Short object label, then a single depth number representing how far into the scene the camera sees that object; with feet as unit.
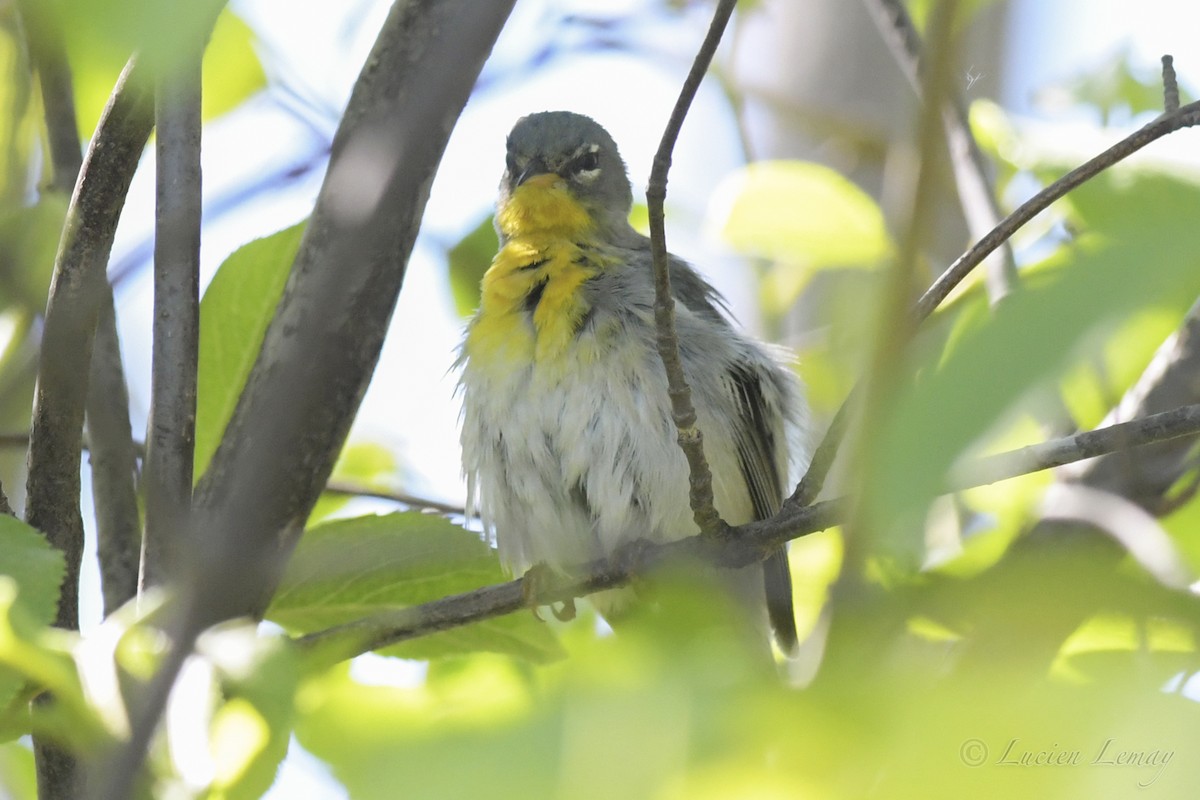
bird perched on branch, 26.61
